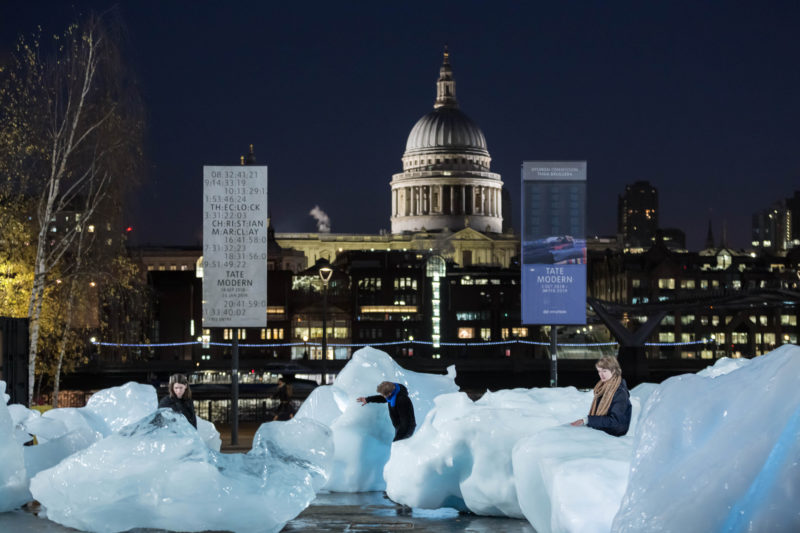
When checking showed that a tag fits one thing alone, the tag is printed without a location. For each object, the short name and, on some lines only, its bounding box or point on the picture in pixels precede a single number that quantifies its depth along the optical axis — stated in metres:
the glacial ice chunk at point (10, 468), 15.42
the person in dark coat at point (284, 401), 26.25
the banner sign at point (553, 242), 23.12
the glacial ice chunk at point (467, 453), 14.72
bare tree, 28.25
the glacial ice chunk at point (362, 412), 18.22
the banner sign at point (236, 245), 22.34
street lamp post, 61.16
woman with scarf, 13.05
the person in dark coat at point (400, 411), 16.77
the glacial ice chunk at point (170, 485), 13.27
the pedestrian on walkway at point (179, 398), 14.34
